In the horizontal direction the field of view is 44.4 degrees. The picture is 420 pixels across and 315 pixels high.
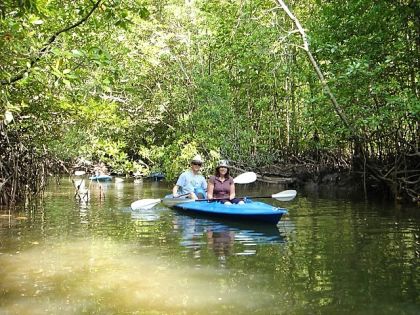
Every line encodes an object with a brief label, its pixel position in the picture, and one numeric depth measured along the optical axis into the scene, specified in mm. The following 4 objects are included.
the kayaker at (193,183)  9734
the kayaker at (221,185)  8664
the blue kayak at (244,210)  7469
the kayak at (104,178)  24453
